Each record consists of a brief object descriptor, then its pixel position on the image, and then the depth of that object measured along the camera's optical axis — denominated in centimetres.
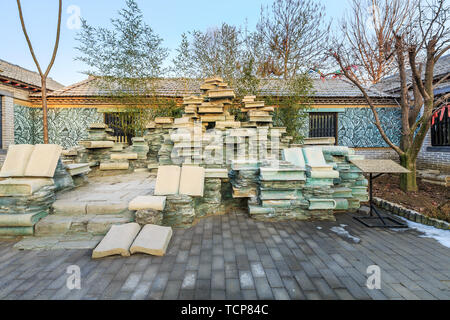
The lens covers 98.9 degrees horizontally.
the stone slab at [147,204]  285
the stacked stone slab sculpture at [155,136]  654
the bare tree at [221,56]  847
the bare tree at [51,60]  625
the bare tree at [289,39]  1080
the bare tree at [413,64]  423
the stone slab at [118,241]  224
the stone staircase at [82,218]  282
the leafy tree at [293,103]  807
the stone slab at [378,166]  319
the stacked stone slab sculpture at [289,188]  337
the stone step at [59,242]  248
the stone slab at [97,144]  572
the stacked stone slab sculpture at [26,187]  274
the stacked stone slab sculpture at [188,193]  311
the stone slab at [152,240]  228
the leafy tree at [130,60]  689
